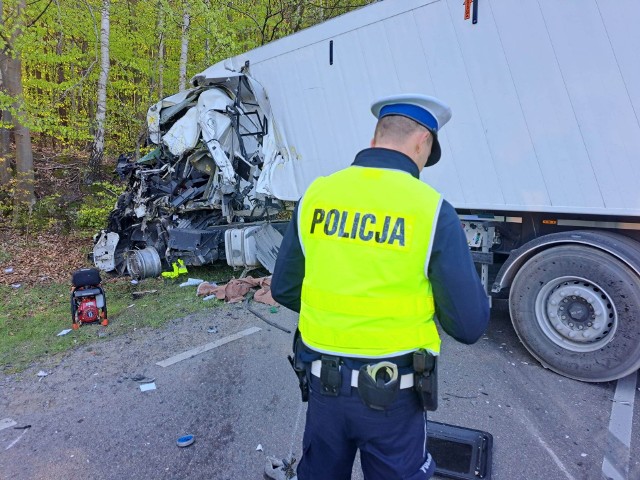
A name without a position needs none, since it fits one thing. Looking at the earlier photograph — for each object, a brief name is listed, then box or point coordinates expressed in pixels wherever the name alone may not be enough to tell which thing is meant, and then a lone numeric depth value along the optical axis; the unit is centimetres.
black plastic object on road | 231
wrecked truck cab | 584
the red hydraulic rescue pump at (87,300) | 459
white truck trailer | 291
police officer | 124
